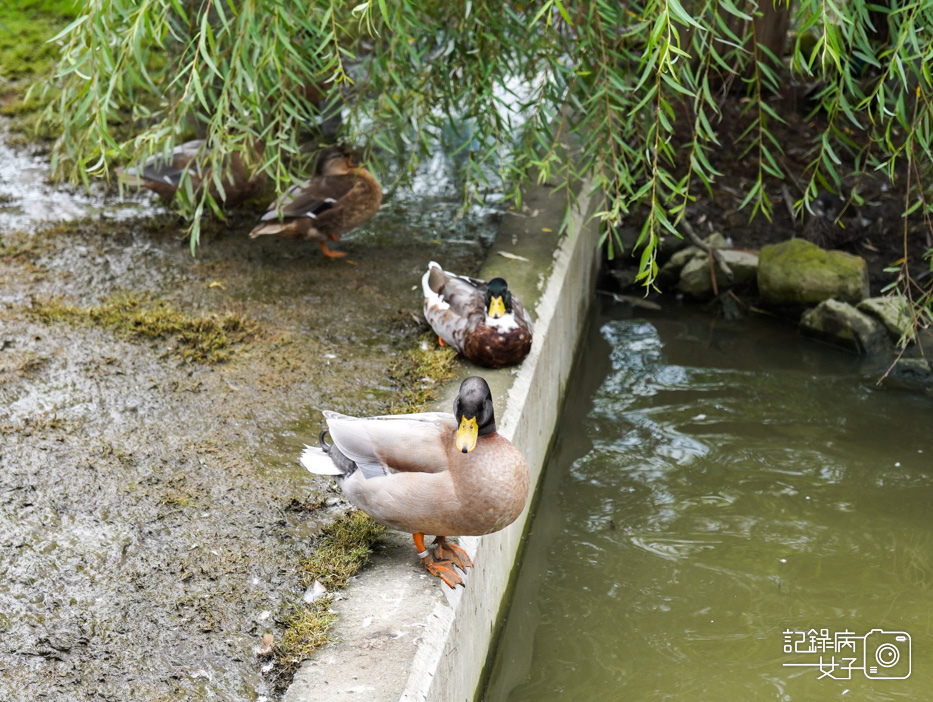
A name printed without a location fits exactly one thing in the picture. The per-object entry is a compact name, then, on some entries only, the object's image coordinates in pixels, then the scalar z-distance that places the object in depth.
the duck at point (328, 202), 5.00
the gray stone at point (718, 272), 6.41
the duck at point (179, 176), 5.22
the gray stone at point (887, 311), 5.67
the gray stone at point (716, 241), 6.61
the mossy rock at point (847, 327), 5.72
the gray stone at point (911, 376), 5.41
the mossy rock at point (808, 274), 5.97
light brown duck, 2.75
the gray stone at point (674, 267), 6.53
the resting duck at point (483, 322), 3.99
